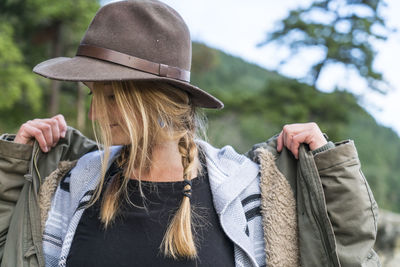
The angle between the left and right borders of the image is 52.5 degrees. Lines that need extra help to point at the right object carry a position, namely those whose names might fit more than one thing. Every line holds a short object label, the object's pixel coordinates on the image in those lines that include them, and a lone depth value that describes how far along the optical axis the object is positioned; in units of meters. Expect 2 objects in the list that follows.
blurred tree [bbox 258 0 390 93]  11.72
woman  1.41
